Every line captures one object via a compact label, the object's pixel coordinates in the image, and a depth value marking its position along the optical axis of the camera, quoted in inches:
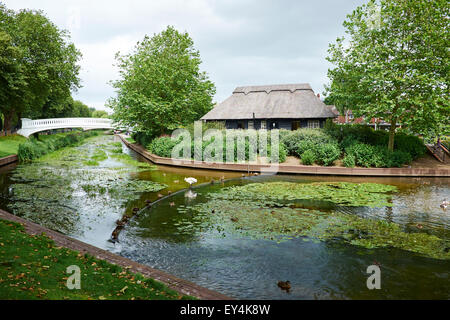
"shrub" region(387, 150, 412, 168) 930.1
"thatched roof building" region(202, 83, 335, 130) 1412.4
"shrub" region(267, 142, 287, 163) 1008.9
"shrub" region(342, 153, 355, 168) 925.8
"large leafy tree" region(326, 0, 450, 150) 855.1
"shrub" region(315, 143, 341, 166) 956.0
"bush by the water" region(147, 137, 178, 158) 1175.4
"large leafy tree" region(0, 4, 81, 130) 1290.6
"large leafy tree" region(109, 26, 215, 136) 1396.4
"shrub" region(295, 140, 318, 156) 1005.5
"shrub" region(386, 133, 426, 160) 1032.8
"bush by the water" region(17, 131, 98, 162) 1104.2
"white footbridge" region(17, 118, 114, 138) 1722.9
